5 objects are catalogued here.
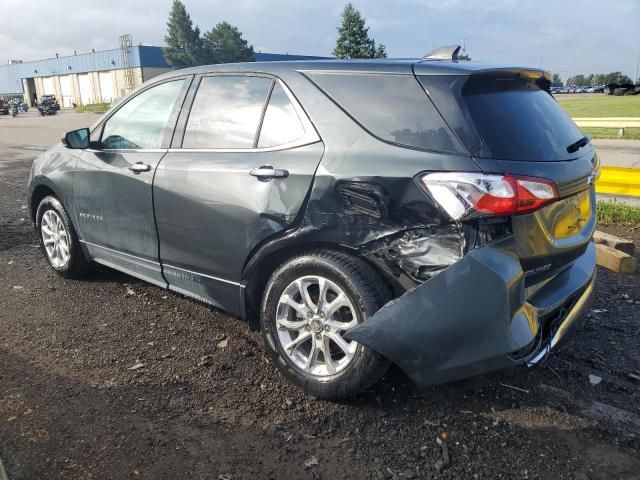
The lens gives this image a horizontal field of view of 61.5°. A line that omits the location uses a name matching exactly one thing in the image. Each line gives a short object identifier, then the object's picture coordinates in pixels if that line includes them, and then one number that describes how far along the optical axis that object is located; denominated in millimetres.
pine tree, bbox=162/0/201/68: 79562
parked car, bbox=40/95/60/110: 55625
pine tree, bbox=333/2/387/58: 59312
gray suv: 2494
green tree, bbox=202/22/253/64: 78906
